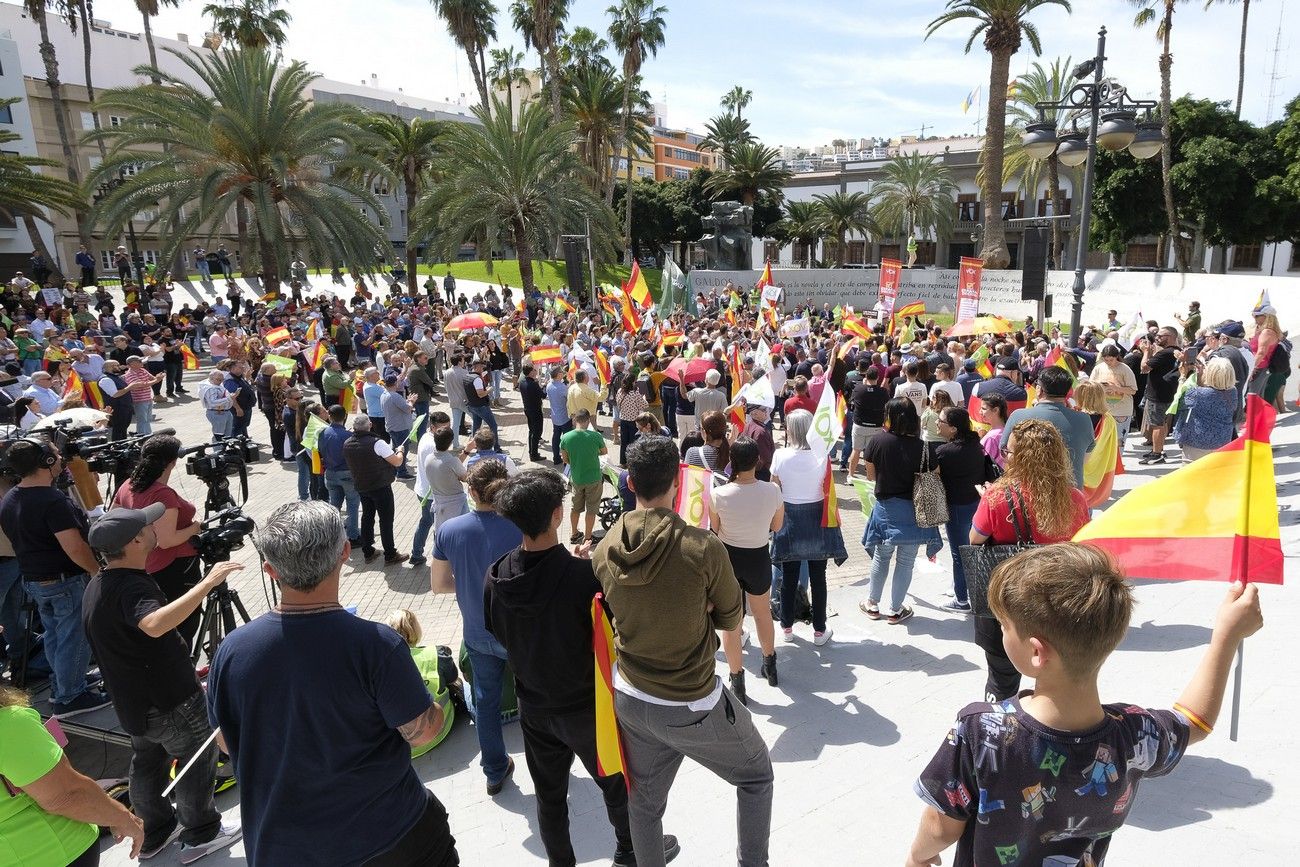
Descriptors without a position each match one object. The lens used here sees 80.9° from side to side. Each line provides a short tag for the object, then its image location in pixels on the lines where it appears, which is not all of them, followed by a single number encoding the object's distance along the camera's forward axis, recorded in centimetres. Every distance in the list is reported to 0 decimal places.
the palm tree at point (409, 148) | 3428
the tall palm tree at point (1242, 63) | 3739
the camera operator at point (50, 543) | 445
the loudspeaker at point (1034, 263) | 1513
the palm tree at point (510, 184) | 2711
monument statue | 4234
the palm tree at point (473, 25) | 3881
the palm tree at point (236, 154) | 2136
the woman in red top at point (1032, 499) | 360
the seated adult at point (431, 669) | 446
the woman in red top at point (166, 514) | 439
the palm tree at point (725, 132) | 5503
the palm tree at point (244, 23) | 3969
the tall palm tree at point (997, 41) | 2545
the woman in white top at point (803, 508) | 530
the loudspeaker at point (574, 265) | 2477
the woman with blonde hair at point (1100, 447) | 561
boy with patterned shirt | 170
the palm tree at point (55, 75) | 3024
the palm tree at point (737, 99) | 6281
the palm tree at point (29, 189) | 2248
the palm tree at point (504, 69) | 5294
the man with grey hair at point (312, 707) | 221
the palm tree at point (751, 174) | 4800
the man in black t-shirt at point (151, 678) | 323
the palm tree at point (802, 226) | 4953
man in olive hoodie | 274
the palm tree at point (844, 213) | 4731
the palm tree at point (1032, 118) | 3634
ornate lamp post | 952
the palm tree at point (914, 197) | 4725
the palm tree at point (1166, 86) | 3269
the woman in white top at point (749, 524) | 445
